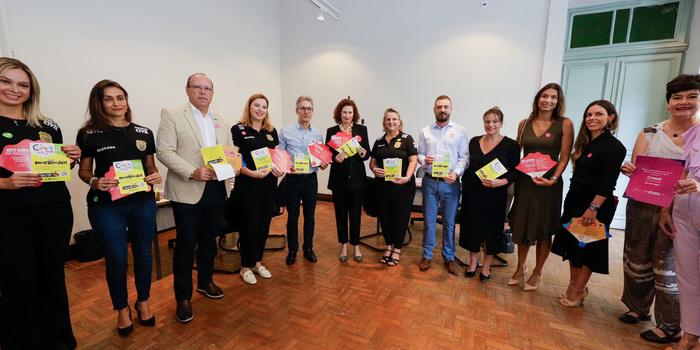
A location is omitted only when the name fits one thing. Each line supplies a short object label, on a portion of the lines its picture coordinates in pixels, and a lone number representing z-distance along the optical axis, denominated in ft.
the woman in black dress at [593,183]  7.49
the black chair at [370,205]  12.92
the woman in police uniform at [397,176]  10.12
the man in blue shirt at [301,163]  9.89
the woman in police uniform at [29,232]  5.17
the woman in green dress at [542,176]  8.40
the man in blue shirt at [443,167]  9.75
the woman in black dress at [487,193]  9.09
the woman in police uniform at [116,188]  6.21
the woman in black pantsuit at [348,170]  10.19
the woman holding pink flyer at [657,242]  6.57
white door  14.58
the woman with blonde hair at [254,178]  8.73
